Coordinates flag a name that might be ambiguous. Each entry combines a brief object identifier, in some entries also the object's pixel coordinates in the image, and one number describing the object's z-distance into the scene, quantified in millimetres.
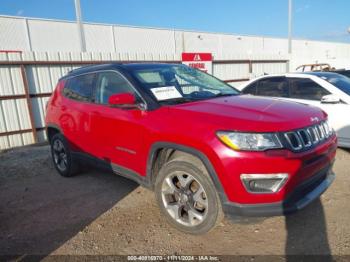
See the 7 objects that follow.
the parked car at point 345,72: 7754
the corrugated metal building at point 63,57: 7723
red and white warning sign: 10961
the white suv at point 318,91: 4956
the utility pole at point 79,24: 10055
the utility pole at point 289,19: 17481
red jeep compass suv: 2465
